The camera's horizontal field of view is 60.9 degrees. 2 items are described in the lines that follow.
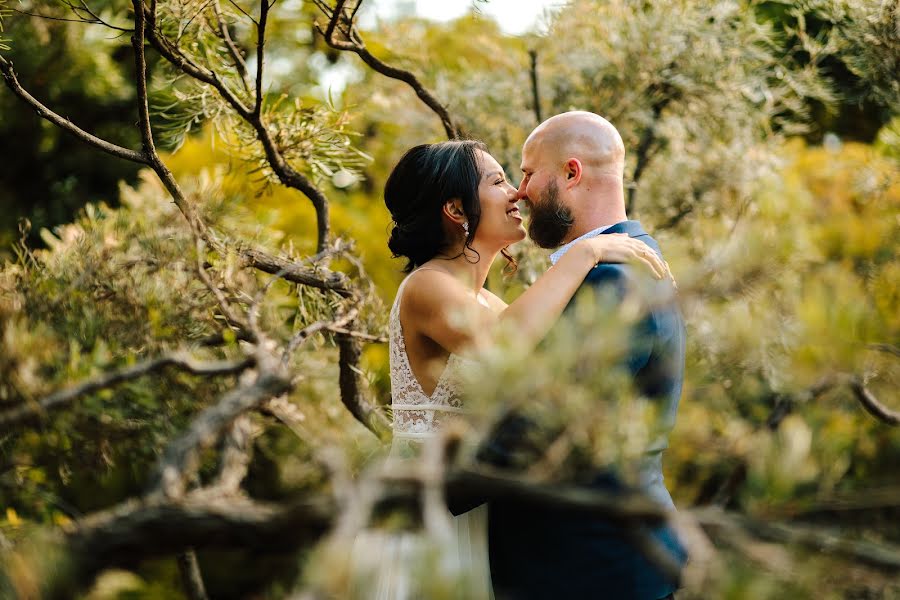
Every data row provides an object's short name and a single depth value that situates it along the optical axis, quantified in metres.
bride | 1.71
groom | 1.62
